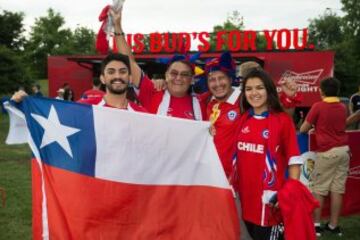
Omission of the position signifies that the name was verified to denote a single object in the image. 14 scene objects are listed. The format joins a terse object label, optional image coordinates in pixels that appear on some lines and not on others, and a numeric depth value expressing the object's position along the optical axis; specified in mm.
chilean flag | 3656
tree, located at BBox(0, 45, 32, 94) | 26984
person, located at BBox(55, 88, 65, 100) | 19062
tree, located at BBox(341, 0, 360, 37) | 59781
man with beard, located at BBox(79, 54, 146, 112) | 3822
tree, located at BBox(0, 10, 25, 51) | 33062
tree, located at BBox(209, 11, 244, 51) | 59766
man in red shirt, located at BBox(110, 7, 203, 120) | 4305
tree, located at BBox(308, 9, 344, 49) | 69012
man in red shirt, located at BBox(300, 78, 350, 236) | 5941
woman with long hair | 3562
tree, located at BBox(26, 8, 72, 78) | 64250
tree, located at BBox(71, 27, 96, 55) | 67000
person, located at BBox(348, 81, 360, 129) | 8188
